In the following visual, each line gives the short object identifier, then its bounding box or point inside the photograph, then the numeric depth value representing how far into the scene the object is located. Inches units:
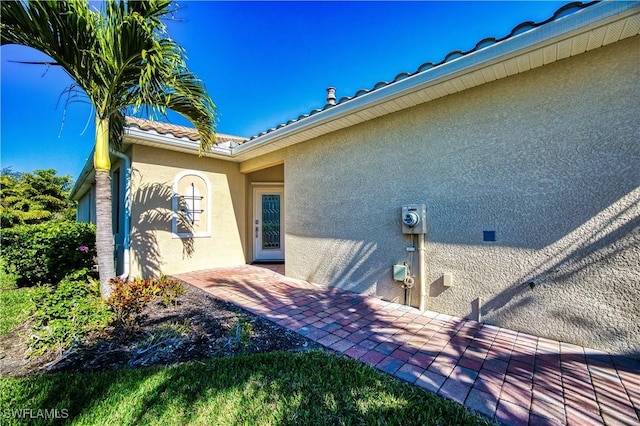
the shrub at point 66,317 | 135.7
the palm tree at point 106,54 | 143.3
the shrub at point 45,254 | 274.8
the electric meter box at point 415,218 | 193.0
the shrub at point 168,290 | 208.6
